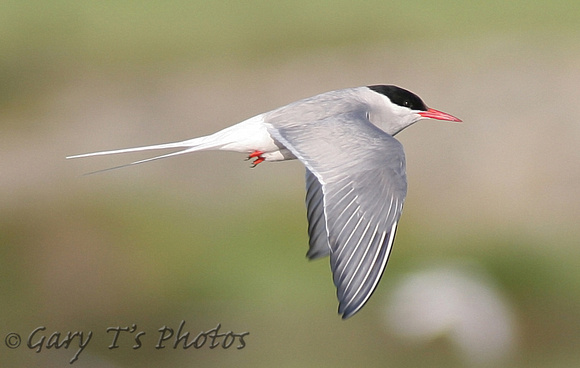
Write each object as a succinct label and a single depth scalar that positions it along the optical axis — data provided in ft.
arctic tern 34.19
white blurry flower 70.85
